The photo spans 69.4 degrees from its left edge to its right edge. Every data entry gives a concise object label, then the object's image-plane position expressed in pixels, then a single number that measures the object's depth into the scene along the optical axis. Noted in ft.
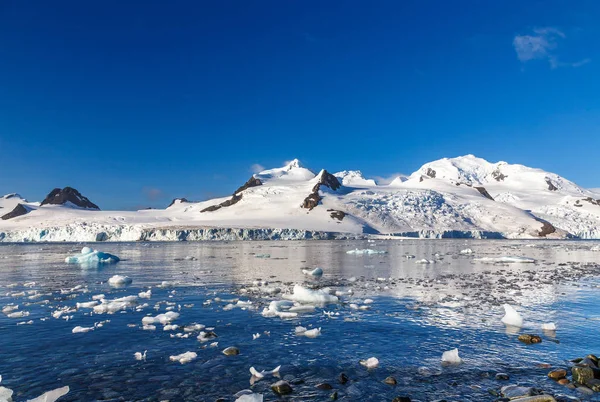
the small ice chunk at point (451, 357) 33.86
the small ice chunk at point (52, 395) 25.81
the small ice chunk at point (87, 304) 58.13
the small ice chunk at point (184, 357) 34.47
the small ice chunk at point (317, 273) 97.37
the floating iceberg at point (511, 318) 45.50
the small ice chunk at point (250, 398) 25.70
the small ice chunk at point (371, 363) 33.22
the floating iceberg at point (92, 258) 145.18
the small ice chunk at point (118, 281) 82.01
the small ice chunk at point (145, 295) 66.44
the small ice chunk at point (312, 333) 42.27
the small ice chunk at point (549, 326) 44.04
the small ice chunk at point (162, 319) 48.24
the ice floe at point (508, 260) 132.26
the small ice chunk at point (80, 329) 43.98
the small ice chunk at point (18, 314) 51.60
